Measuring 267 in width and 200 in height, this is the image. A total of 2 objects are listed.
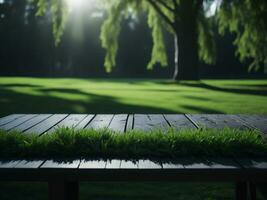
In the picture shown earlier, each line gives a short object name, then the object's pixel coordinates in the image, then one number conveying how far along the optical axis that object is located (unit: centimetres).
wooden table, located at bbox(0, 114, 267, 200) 210
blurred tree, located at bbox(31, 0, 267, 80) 1930
